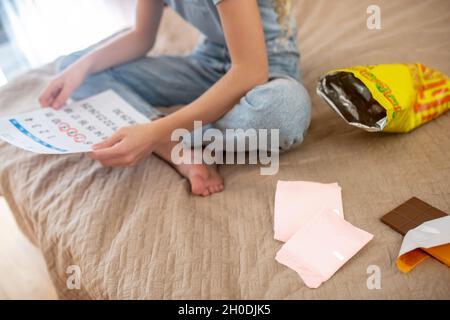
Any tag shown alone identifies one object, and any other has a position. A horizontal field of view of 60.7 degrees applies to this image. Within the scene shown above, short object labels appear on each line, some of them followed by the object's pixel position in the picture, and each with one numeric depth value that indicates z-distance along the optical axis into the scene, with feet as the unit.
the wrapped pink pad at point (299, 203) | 2.04
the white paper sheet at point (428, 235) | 1.73
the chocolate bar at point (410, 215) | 1.89
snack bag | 2.29
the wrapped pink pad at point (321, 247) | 1.80
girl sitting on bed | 2.28
